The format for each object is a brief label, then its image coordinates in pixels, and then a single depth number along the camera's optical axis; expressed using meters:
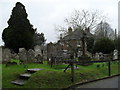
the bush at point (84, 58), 12.86
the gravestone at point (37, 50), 13.24
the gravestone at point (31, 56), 10.63
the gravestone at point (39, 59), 11.06
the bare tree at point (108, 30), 37.26
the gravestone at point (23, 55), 10.04
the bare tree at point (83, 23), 19.36
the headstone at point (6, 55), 10.26
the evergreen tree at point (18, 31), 21.99
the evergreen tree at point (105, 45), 21.03
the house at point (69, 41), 13.51
